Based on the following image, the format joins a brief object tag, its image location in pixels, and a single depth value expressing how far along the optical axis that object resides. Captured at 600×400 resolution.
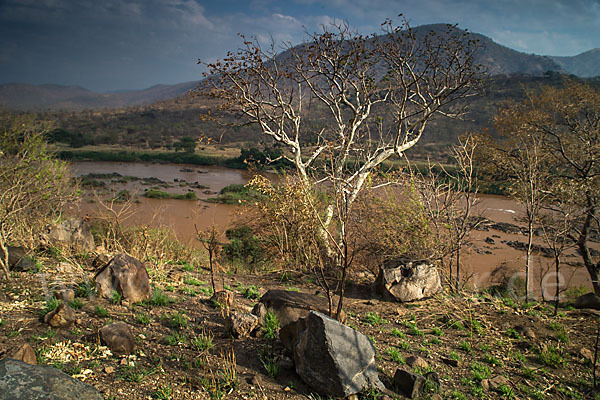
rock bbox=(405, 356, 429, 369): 3.71
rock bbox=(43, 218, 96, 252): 6.55
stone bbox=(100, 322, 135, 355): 3.27
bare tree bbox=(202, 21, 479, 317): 7.93
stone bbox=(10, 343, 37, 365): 2.70
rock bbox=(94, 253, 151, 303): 4.43
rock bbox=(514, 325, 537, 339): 4.78
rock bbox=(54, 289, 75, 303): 4.21
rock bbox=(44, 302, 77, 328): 3.60
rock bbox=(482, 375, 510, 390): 3.51
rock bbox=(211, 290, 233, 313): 4.54
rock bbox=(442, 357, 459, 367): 3.89
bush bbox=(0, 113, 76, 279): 6.60
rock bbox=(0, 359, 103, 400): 2.03
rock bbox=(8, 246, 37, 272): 5.25
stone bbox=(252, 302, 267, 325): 4.09
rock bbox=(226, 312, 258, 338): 3.83
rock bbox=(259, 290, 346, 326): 4.17
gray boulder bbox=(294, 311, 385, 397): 2.96
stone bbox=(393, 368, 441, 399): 3.11
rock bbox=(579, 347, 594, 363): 4.19
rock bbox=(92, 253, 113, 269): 5.54
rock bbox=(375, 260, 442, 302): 5.91
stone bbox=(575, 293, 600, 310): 6.02
